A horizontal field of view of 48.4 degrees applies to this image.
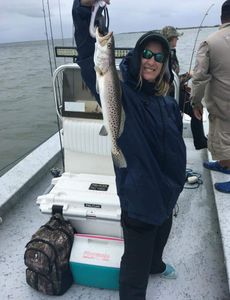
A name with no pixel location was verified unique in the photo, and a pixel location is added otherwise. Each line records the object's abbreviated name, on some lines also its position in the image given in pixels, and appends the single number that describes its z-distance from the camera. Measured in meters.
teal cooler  1.76
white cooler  1.87
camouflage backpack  1.70
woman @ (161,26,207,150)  3.11
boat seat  2.28
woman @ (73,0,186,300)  1.36
